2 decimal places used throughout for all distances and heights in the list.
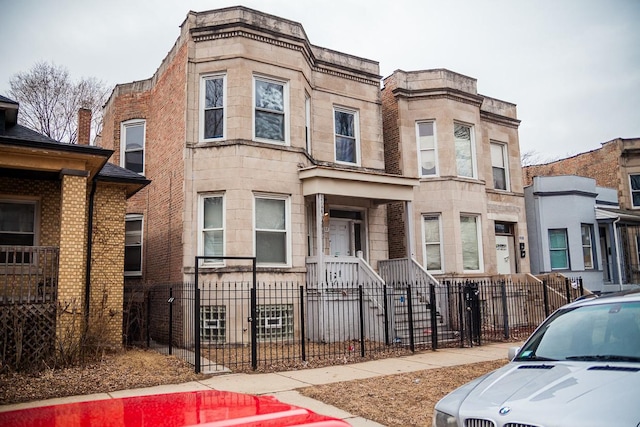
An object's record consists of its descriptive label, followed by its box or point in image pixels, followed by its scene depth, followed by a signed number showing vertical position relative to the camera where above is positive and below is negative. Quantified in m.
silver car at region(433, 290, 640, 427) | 3.69 -0.91
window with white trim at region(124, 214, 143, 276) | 17.77 +1.31
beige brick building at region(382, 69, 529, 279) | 18.73 +3.98
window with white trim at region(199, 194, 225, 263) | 14.58 +1.58
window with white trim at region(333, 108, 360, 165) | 17.73 +4.90
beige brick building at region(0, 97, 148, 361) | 10.83 +1.45
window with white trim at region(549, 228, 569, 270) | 22.61 +0.92
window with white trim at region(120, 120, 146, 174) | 18.39 +4.98
